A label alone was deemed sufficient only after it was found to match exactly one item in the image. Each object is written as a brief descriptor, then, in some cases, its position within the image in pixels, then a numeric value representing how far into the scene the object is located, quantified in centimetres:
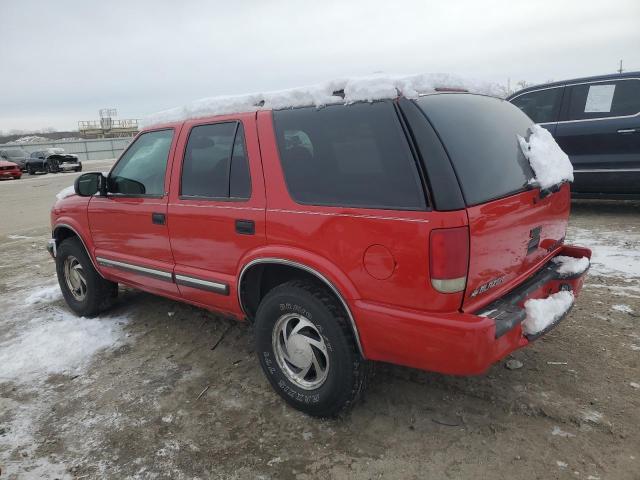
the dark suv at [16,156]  2724
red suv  218
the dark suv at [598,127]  601
